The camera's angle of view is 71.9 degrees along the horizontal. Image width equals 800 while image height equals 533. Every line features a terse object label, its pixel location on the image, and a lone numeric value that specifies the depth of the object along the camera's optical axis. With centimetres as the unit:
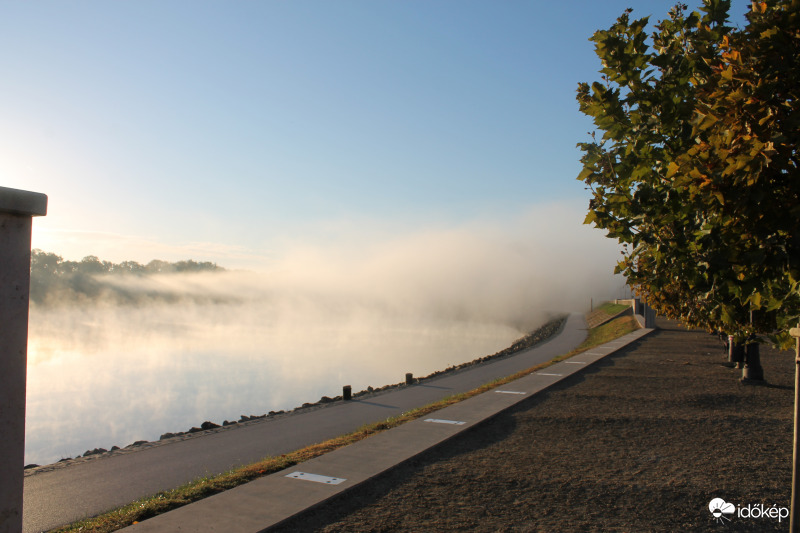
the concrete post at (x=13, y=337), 363
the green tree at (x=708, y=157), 362
